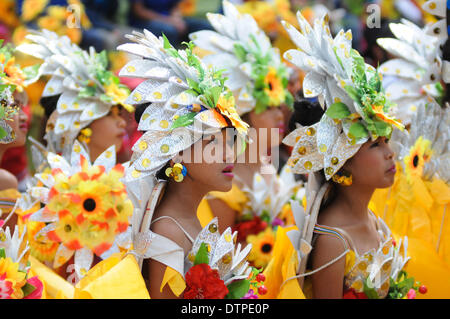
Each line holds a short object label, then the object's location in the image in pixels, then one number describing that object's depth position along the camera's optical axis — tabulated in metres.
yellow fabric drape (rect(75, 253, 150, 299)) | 4.25
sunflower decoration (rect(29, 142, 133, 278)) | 5.21
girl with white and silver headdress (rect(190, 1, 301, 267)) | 7.15
